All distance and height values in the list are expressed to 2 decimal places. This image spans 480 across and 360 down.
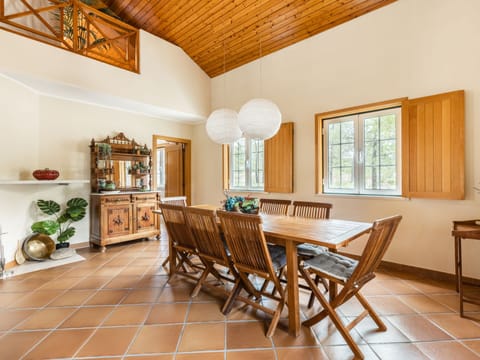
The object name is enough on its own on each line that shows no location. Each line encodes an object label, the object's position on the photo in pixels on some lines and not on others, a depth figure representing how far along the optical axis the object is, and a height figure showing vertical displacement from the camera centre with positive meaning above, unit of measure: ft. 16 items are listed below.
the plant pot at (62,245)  12.44 -3.13
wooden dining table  5.71 -1.31
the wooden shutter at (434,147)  8.75 +1.30
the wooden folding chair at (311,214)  7.19 -1.22
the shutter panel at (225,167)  17.38 +1.04
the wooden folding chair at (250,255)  6.00 -1.87
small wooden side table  6.91 -1.51
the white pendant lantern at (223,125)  9.11 +2.07
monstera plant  11.60 -1.76
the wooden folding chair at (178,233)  8.26 -1.79
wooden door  19.60 +0.95
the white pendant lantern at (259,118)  7.87 +2.03
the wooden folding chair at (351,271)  5.28 -2.15
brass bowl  11.47 -3.00
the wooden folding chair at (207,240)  7.19 -1.76
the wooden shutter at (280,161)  13.51 +1.15
